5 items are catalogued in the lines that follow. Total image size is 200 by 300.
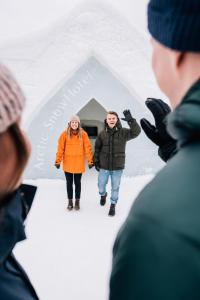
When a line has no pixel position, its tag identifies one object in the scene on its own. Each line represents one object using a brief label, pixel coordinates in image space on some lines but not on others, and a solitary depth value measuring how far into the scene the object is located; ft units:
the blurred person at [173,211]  2.18
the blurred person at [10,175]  2.98
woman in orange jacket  16.79
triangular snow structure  22.07
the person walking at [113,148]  16.21
